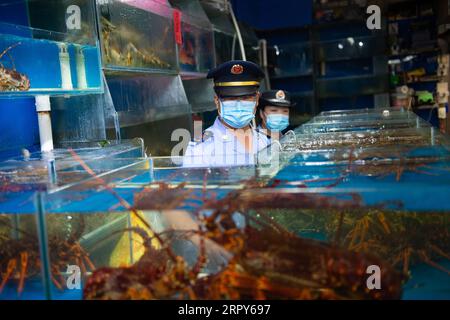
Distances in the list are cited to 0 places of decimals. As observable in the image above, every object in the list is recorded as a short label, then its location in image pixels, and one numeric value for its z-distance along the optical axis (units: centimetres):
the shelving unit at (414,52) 636
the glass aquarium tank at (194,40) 383
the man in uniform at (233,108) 235
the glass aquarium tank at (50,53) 207
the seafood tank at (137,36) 263
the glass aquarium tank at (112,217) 102
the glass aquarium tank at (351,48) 605
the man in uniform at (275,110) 314
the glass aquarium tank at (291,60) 625
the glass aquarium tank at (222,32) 460
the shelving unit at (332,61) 613
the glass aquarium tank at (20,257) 100
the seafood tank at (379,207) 97
